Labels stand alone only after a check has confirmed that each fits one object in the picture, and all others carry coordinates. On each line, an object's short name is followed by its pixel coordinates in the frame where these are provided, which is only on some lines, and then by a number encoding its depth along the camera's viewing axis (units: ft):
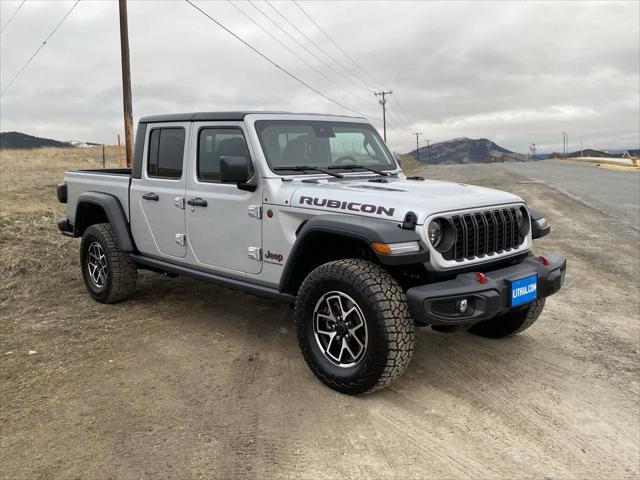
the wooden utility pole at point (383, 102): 211.04
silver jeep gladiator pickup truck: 11.25
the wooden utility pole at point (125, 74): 51.83
